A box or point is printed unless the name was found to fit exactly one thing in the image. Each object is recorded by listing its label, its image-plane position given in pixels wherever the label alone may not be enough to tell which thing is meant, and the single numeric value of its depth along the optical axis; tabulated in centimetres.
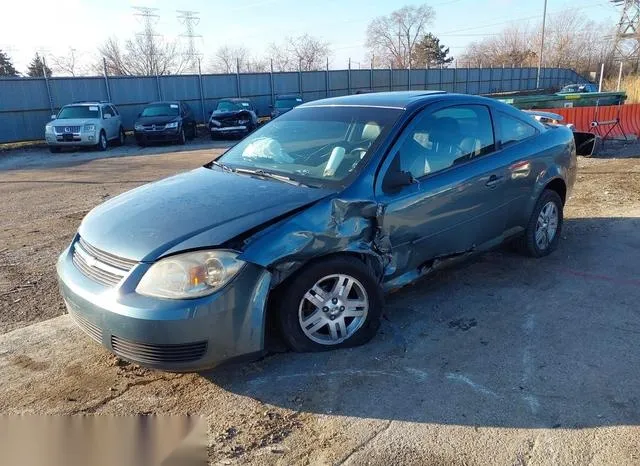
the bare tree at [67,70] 4704
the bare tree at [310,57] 6280
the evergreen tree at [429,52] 8381
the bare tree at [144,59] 5312
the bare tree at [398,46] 8481
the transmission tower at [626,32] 3919
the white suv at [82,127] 1741
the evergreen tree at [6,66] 4903
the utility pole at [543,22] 5079
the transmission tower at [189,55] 5206
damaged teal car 282
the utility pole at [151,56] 5303
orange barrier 1337
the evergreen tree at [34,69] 4603
